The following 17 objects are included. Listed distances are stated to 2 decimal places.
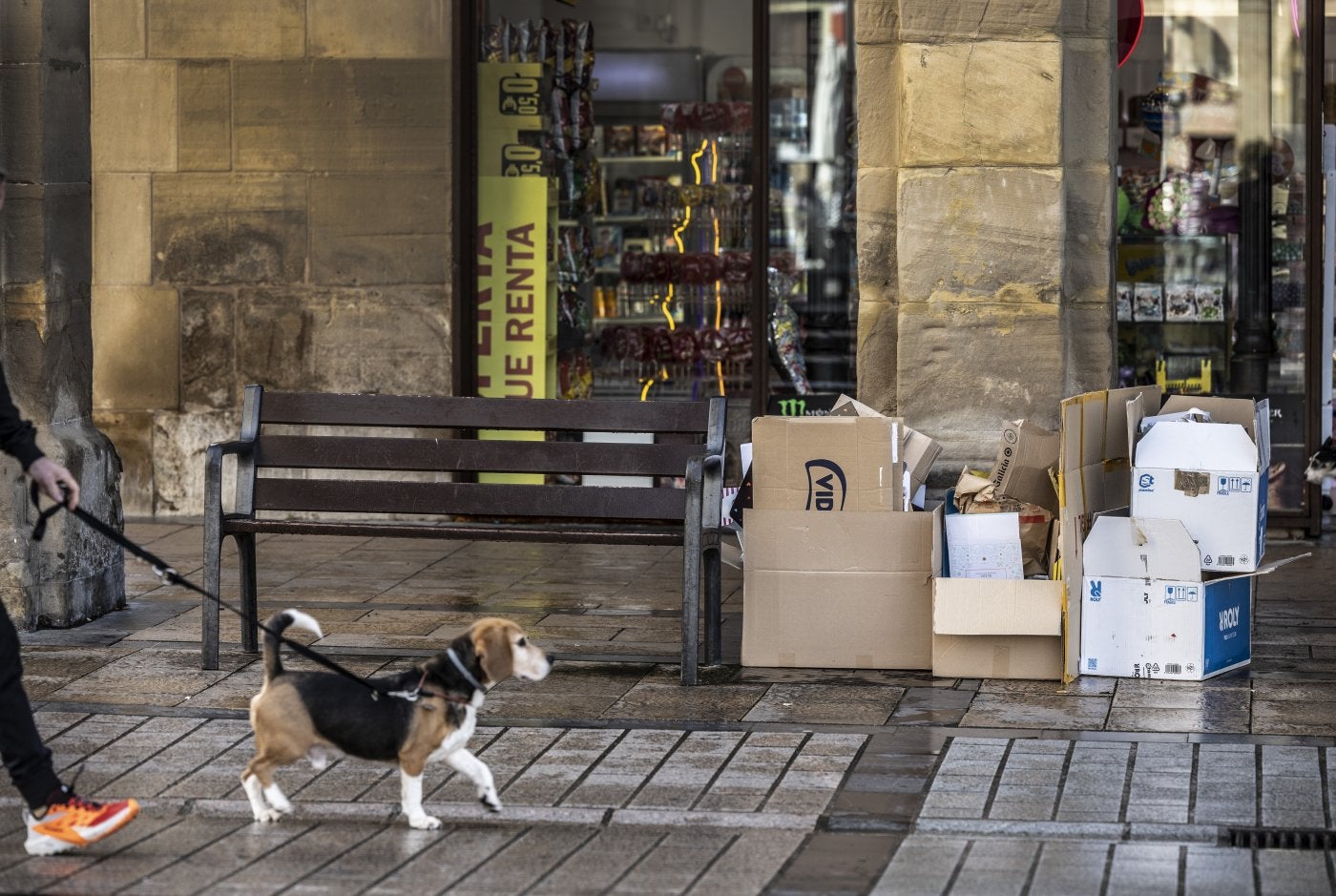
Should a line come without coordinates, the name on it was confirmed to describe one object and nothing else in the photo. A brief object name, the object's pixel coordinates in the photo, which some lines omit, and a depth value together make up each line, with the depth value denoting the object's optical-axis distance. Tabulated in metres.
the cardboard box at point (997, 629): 13.22
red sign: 20.12
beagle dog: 10.22
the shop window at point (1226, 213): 19.87
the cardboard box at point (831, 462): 13.87
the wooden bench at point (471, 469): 13.94
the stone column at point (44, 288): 15.23
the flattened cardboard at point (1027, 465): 14.30
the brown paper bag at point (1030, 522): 14.12
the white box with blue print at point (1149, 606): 13.35
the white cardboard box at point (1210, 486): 13.58
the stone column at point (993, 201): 16.58
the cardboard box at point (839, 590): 13.70
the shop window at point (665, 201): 21.00
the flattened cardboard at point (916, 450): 14.93
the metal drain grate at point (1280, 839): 10.00
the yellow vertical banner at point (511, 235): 20.94
